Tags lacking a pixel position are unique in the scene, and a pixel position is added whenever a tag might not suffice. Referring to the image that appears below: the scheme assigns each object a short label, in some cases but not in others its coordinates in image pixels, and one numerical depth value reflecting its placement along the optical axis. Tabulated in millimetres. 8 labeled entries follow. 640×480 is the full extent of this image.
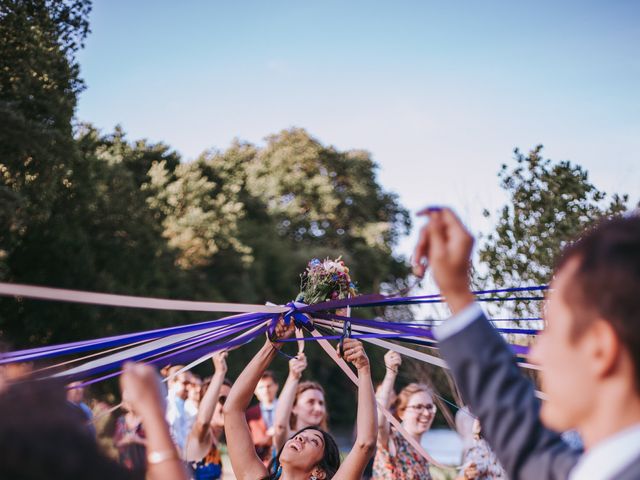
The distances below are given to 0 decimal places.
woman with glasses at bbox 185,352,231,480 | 5457
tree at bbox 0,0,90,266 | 15117
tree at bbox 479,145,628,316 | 8539
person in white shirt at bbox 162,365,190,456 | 7316
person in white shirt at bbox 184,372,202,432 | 7566
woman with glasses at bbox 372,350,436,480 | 5582
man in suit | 1345
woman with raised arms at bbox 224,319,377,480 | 3598
